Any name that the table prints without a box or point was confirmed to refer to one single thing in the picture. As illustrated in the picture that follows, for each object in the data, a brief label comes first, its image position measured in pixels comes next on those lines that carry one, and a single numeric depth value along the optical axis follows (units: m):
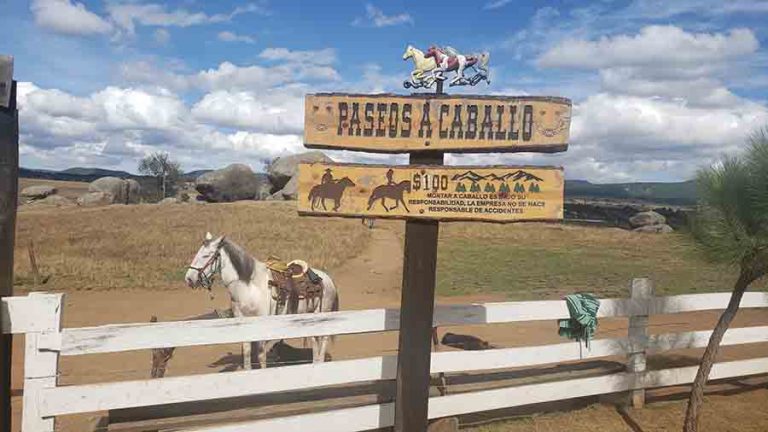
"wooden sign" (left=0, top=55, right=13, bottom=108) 3.41
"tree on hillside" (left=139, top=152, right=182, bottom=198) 69.12
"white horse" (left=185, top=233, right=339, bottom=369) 6.80
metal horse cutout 4.34
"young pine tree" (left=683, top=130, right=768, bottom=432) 5.01
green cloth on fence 5.64
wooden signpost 4.18
